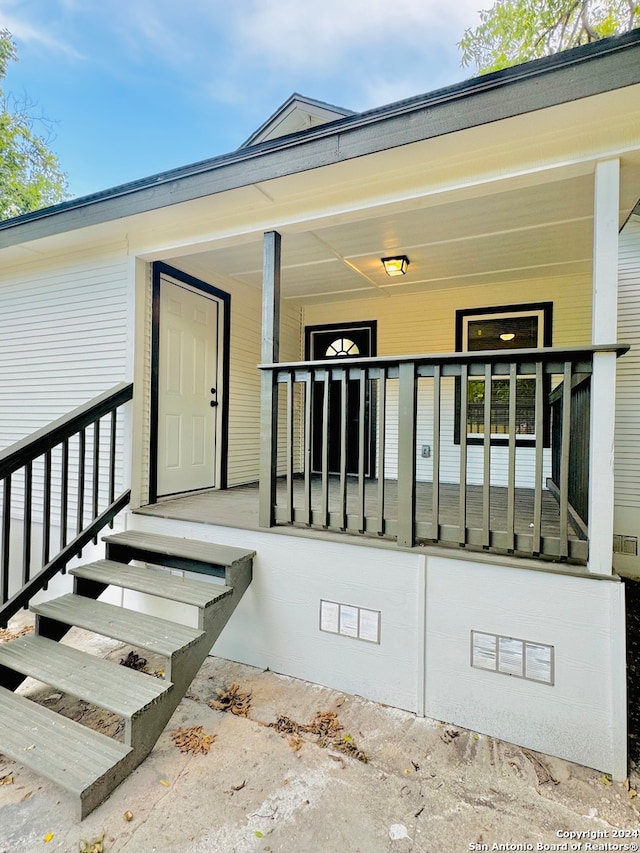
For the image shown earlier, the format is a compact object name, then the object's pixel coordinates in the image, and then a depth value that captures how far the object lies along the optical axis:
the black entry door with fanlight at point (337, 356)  5.28
